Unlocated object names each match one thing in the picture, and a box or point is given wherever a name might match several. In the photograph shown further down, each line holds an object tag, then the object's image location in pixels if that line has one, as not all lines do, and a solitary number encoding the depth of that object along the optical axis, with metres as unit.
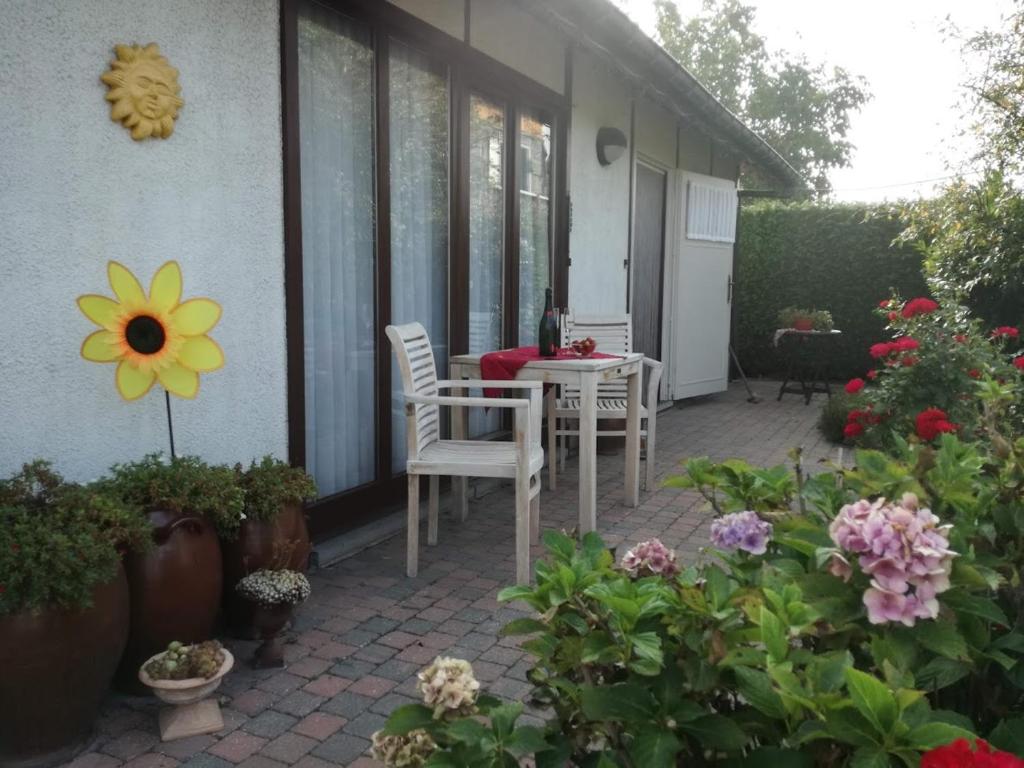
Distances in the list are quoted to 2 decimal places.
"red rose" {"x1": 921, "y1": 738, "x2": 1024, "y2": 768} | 0.73
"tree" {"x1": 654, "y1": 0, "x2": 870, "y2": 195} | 26.16
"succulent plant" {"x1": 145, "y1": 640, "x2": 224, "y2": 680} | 2.22
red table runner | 3.89
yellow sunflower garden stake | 2.47
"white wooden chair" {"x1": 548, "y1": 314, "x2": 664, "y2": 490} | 4.90
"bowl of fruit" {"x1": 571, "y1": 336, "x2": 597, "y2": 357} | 4.38
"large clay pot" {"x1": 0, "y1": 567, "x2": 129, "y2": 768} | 1.96
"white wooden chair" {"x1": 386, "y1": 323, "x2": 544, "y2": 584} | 3.30
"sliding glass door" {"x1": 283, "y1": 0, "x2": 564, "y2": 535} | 3.62
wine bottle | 4.25
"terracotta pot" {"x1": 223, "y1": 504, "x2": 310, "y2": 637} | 2.78
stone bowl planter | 2.19
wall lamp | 6.59
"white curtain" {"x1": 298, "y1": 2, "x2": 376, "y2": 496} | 3.65
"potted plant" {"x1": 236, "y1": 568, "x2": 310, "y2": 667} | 2.60
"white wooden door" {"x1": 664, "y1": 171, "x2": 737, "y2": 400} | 8.52
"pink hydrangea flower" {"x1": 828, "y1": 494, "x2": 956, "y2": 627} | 0.96
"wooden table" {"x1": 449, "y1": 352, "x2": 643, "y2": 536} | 3.81
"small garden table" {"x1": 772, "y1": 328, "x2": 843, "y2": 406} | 9.15
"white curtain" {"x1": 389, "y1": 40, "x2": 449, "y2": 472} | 4.25
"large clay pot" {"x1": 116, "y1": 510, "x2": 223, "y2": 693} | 2.34
